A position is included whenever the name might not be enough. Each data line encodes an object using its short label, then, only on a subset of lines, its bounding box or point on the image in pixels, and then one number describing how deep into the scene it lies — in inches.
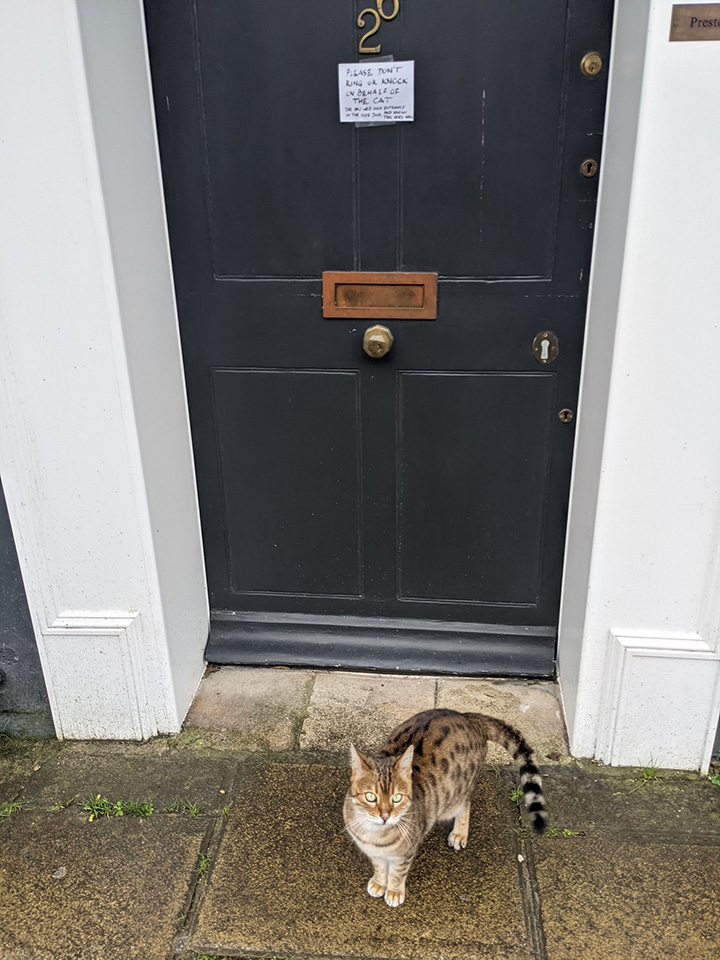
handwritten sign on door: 102.5
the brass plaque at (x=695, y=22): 81.7
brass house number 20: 99.9
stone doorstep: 120.0
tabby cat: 86.4
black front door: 102.6
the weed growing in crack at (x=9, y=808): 108.8
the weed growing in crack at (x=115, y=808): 108.1
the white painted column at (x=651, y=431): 86.1
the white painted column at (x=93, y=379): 90.0
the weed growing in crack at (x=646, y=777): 110.2
